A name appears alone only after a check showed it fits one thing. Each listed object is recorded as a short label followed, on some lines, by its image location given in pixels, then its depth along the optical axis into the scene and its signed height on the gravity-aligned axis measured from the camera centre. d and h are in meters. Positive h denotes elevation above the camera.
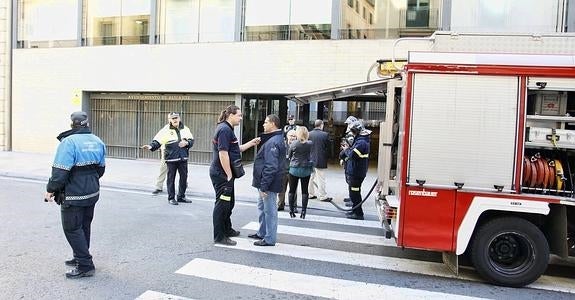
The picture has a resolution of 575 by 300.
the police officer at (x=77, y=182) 4.77 -0.63
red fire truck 4.95 -0.25
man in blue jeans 6.15 -0.57
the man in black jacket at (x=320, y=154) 9.92 -0.52
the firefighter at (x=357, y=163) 8.20 -0.55
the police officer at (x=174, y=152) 9.38 -0.54
